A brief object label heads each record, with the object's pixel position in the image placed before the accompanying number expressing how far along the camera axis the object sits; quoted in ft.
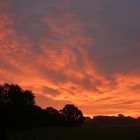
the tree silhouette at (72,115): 345.72
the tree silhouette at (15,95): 334.42
